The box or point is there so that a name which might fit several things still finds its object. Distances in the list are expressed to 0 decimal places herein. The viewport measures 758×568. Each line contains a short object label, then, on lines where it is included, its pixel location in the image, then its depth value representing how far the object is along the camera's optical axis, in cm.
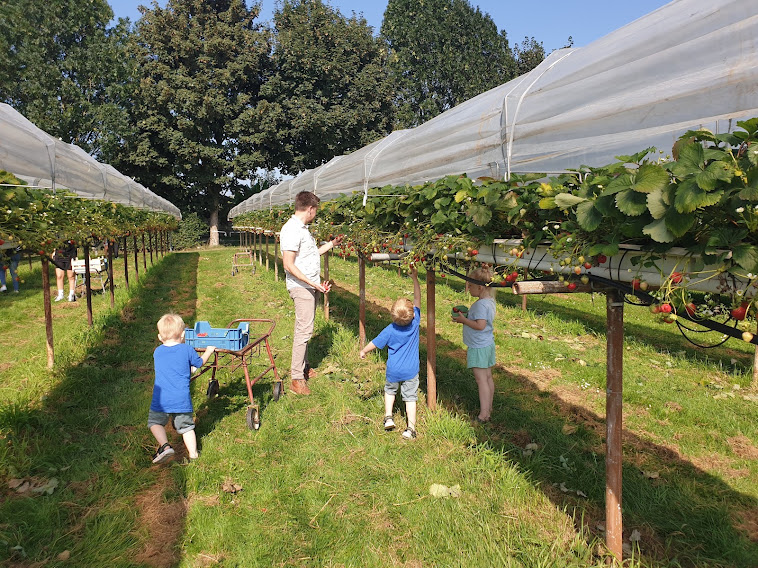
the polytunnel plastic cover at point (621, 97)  196
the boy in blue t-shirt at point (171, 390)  396
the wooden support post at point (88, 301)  741
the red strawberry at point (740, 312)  162
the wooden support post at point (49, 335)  574
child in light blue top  458
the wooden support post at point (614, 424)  262
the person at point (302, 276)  536
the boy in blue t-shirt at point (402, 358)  439
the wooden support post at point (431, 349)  472
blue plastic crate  459
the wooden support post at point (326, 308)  867
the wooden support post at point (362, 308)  683
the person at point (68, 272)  805
